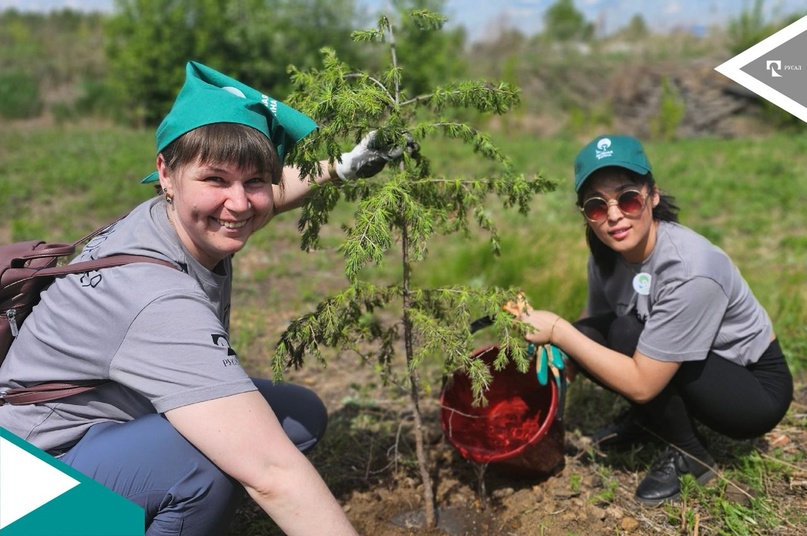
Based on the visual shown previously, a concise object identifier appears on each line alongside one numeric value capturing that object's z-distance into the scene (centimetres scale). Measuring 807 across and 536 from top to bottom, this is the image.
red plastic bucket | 250
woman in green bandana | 167
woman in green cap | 227
